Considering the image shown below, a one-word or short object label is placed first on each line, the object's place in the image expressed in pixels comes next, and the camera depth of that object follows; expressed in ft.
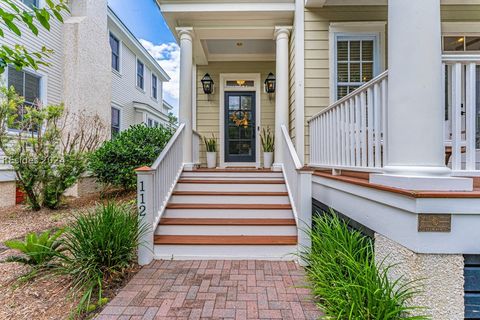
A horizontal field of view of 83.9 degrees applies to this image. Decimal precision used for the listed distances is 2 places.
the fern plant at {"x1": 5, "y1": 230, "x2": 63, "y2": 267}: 8.91
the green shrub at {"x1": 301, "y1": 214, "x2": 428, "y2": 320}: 5.65
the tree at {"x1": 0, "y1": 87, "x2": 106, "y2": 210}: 15.96
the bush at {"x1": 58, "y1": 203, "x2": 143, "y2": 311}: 8.25
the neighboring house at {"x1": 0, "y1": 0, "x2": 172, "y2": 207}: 21.30
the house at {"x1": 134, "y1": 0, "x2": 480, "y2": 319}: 5.54
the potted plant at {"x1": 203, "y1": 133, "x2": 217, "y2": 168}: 21.04
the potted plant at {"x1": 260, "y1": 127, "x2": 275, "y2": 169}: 18.97
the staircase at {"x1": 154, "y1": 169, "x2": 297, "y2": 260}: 10.73
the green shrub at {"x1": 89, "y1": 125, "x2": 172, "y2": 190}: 17.76
